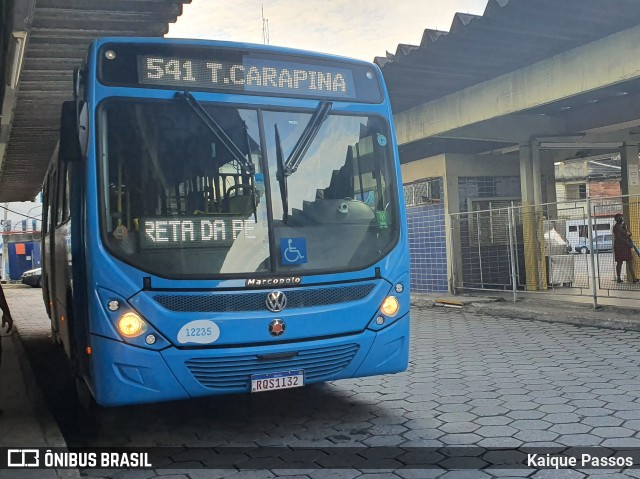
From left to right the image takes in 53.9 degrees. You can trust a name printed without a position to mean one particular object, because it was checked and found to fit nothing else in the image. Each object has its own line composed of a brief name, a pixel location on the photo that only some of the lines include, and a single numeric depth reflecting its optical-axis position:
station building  8.75
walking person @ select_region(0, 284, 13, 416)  6.36
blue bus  4.43
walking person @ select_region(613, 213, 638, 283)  11.19
